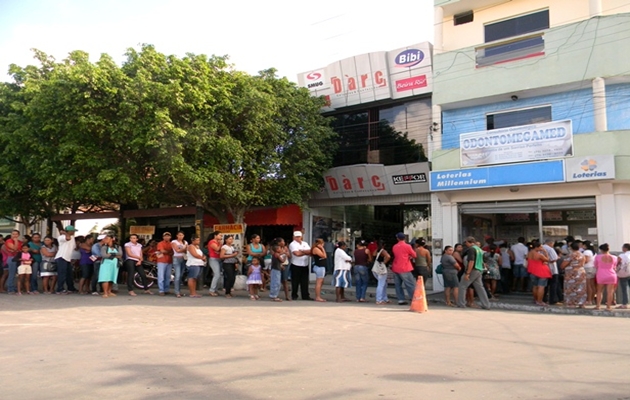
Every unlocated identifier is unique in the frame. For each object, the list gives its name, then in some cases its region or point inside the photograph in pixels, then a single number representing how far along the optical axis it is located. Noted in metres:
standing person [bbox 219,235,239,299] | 13.32
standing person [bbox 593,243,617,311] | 11.34
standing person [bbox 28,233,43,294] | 13.83
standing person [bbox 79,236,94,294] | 13.80
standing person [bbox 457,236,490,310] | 11.88
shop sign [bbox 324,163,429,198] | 16.98
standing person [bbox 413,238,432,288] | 12.96
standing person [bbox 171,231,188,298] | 13.41
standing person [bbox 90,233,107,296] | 13.44
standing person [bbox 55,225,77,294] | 13.67
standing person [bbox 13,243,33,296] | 13.25
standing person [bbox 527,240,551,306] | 12.20
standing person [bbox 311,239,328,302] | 12.90
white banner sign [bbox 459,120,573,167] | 13.85
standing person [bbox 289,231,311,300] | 13.02
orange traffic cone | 10.83
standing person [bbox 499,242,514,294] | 14.21
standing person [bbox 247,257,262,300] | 13.05
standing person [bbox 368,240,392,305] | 12.90
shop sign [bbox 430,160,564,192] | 13.74
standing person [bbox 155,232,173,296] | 13.64
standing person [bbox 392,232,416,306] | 12.30
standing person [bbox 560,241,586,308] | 11.65
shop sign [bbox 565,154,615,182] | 12.95
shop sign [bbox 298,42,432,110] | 16.94
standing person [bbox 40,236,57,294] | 13.72
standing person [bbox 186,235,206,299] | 13.34
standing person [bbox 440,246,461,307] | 12.28
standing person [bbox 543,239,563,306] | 12.38
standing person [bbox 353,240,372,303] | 13.36
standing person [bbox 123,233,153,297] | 13.57
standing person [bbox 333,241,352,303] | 13.00
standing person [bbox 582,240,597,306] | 11.98
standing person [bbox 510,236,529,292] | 14.12
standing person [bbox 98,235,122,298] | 12.89
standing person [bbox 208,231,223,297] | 13.45
